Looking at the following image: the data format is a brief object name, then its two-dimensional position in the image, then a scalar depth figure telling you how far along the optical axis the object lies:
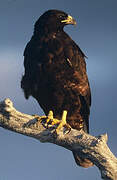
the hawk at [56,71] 17.58
